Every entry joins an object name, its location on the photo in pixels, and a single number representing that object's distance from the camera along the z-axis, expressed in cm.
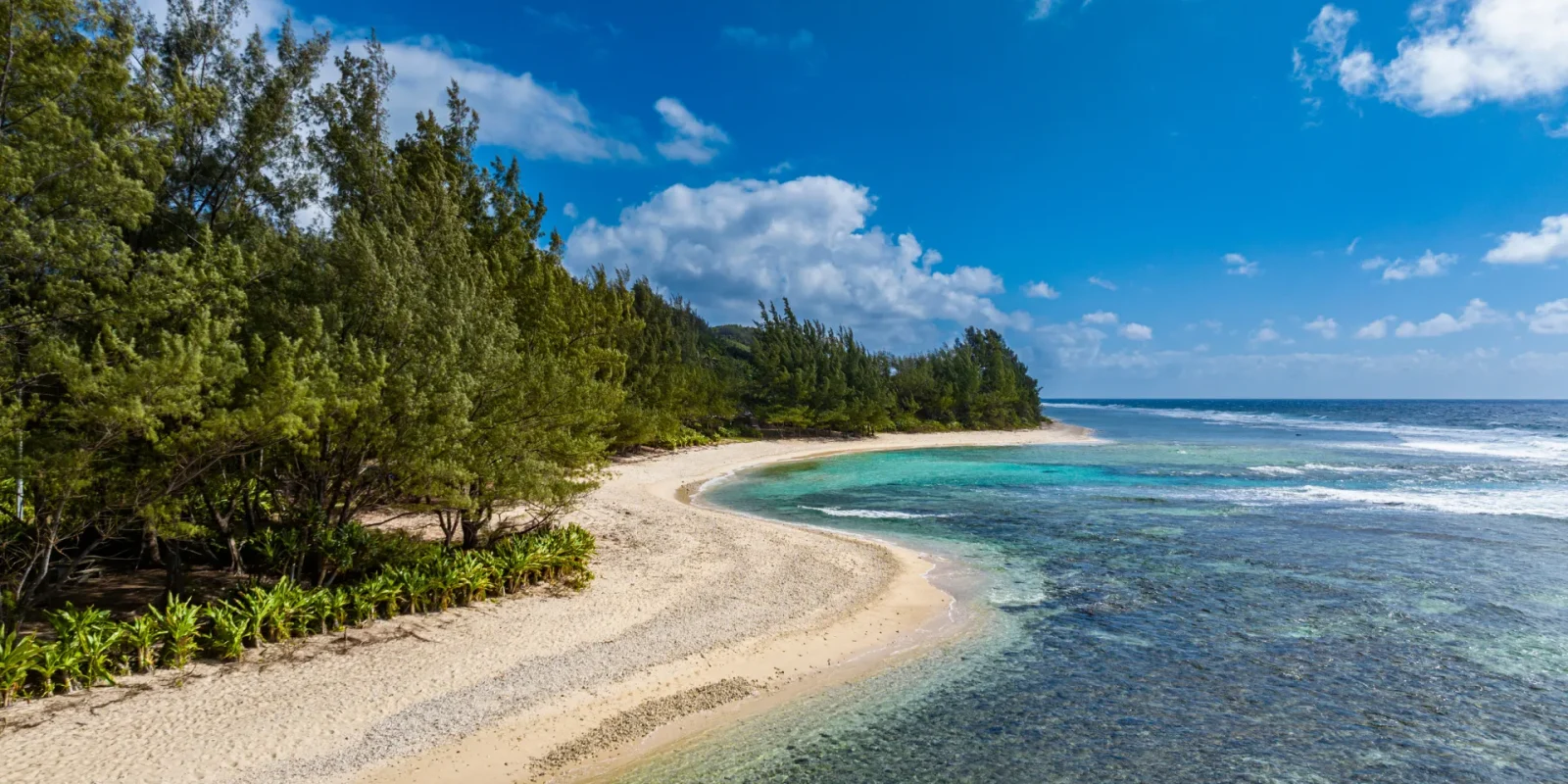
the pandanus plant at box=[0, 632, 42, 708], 948
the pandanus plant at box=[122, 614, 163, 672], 1072
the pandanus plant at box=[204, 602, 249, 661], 1137
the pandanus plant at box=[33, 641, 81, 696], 985
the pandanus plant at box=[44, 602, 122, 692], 1010
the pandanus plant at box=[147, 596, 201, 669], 1100
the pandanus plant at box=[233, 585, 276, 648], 1185
